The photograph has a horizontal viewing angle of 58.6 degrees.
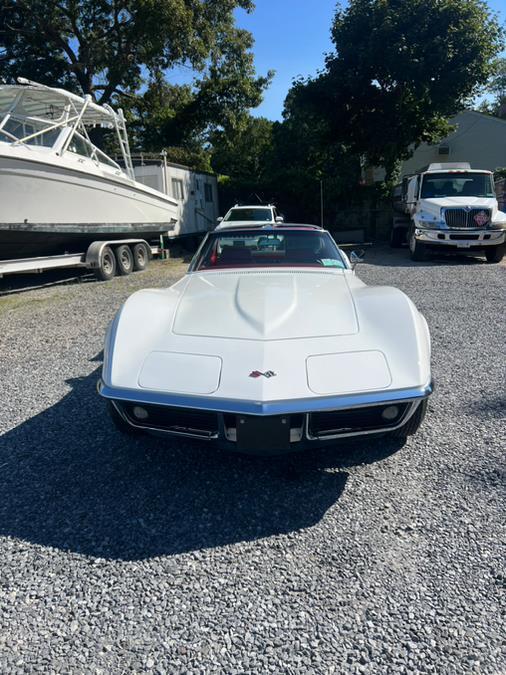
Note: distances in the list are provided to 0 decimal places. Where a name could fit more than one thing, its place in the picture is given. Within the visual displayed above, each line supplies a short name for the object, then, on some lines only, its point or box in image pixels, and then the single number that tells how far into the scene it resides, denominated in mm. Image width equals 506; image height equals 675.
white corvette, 2191
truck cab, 10844
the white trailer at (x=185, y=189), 14156
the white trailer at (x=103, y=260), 8438
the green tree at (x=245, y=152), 20703
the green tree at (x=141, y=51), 17078
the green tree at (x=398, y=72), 15195
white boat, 7930
